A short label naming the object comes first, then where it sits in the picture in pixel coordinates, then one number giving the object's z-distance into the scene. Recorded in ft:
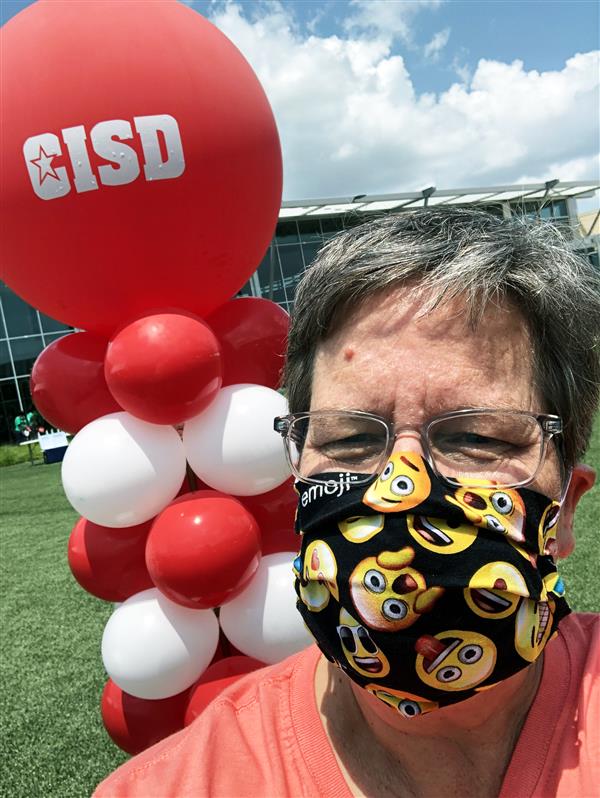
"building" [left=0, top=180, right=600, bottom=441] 54.44
